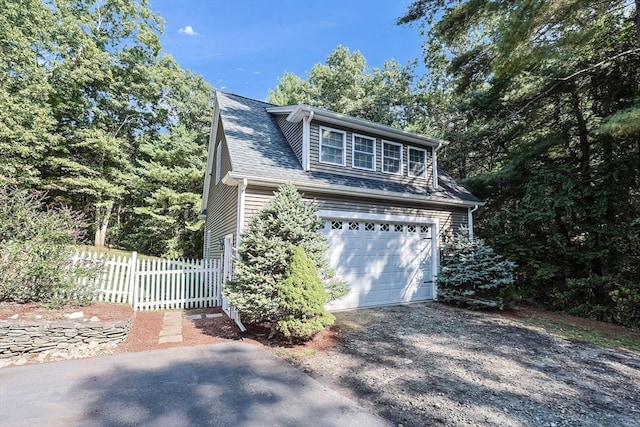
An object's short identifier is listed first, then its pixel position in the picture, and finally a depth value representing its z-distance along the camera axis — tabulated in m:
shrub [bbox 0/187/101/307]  5.57
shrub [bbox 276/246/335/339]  4.99
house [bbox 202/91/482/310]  7.48
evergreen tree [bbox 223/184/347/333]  5.34
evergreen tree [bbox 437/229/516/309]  8.06
